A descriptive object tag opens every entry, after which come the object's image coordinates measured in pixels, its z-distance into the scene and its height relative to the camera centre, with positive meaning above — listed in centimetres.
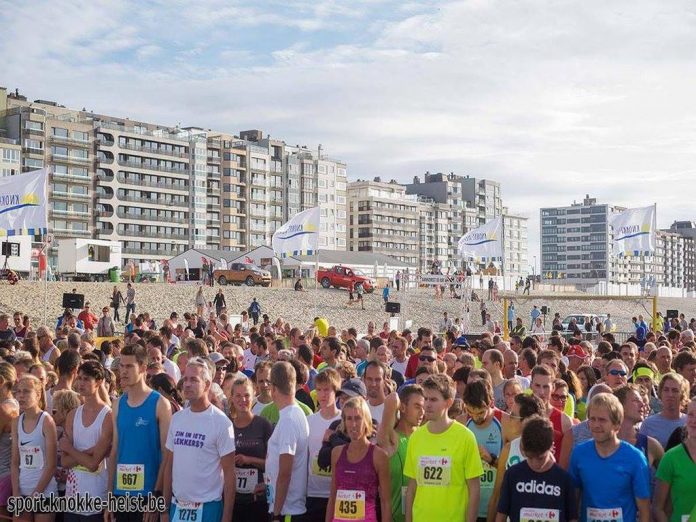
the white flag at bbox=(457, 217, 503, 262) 3962 +224
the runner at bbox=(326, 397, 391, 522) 594 -124
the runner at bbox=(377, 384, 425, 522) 628 -100
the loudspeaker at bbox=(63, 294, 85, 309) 2481 -31
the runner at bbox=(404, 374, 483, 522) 579 -115
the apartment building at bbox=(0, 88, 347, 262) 10669 +1504
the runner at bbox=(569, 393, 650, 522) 554 -112
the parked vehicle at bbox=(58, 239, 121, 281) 6400 +224
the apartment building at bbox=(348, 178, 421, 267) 15362 +1237
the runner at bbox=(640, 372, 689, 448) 690 -92
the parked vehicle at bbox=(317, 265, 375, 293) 5778 +79
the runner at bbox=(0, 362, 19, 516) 716 -114
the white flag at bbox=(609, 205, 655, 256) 3531 +246
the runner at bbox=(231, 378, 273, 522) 674 -122
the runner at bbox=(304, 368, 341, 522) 663 -110
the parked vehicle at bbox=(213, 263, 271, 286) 5956 +104
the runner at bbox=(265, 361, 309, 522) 639 -117
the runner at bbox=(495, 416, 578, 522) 540 -116
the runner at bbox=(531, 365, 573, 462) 667 -87
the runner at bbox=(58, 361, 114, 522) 683 -117
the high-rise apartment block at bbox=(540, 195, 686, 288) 14112 +173
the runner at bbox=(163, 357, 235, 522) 633 -120
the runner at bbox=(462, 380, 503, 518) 656 -100
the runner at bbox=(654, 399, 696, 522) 572 -119
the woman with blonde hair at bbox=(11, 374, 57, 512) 696 -122
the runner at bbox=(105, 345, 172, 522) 671 -115
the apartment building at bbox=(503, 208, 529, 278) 19741 +771
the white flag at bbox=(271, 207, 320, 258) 3778 +236
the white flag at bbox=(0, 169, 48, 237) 2514 +241
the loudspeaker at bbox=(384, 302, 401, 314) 3045 -53
